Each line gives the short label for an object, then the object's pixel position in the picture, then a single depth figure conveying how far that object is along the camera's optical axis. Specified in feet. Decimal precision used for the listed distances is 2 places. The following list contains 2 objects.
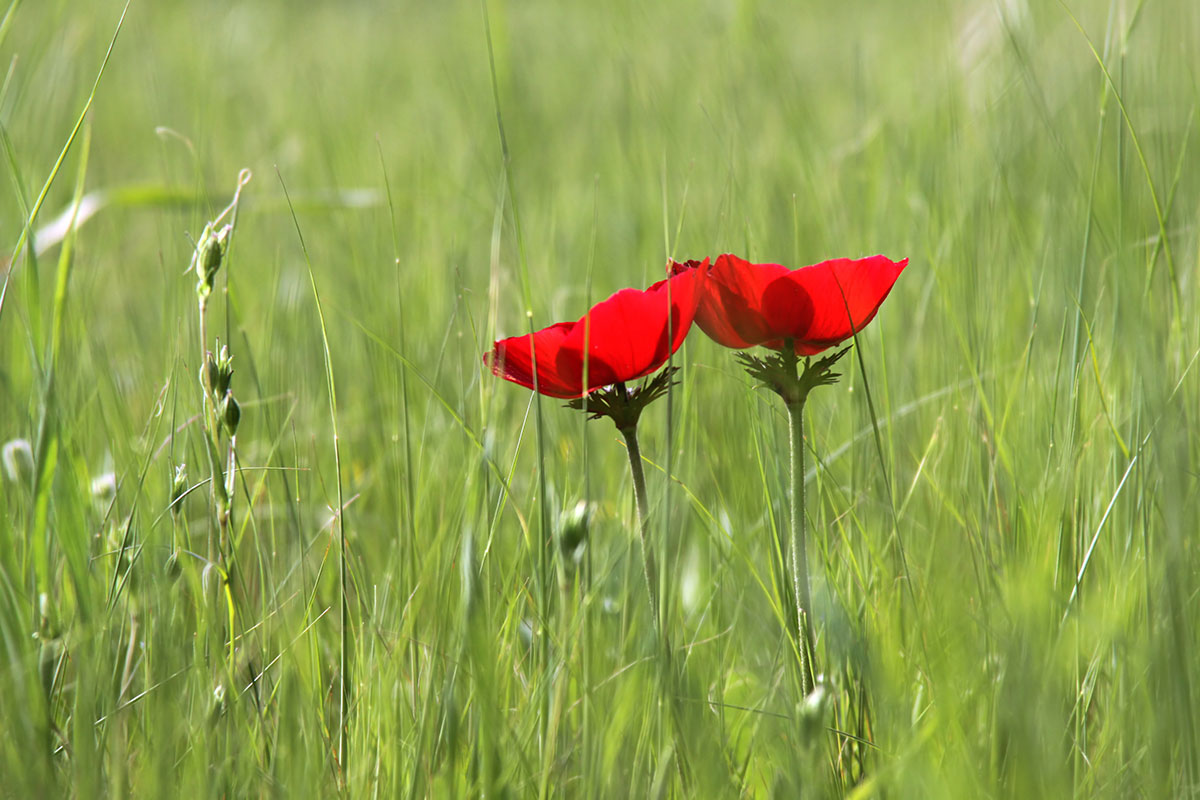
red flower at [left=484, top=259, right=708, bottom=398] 7.10
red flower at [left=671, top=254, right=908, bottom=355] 7.11
